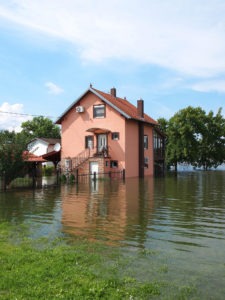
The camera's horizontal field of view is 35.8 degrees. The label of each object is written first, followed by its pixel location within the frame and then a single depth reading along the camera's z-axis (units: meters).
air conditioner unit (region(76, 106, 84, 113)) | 38.44
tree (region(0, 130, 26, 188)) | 21.38
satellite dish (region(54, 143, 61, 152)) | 40.19
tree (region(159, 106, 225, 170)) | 52.19
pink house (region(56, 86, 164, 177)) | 36.25
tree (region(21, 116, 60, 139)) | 69.44
